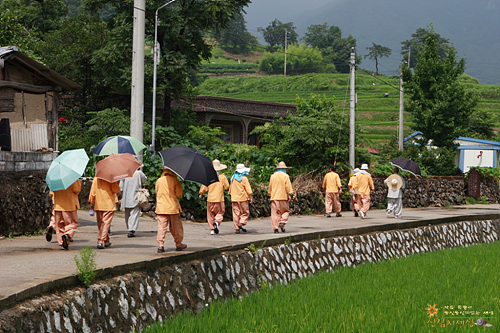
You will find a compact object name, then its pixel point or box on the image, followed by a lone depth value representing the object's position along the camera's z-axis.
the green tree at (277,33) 136.98
